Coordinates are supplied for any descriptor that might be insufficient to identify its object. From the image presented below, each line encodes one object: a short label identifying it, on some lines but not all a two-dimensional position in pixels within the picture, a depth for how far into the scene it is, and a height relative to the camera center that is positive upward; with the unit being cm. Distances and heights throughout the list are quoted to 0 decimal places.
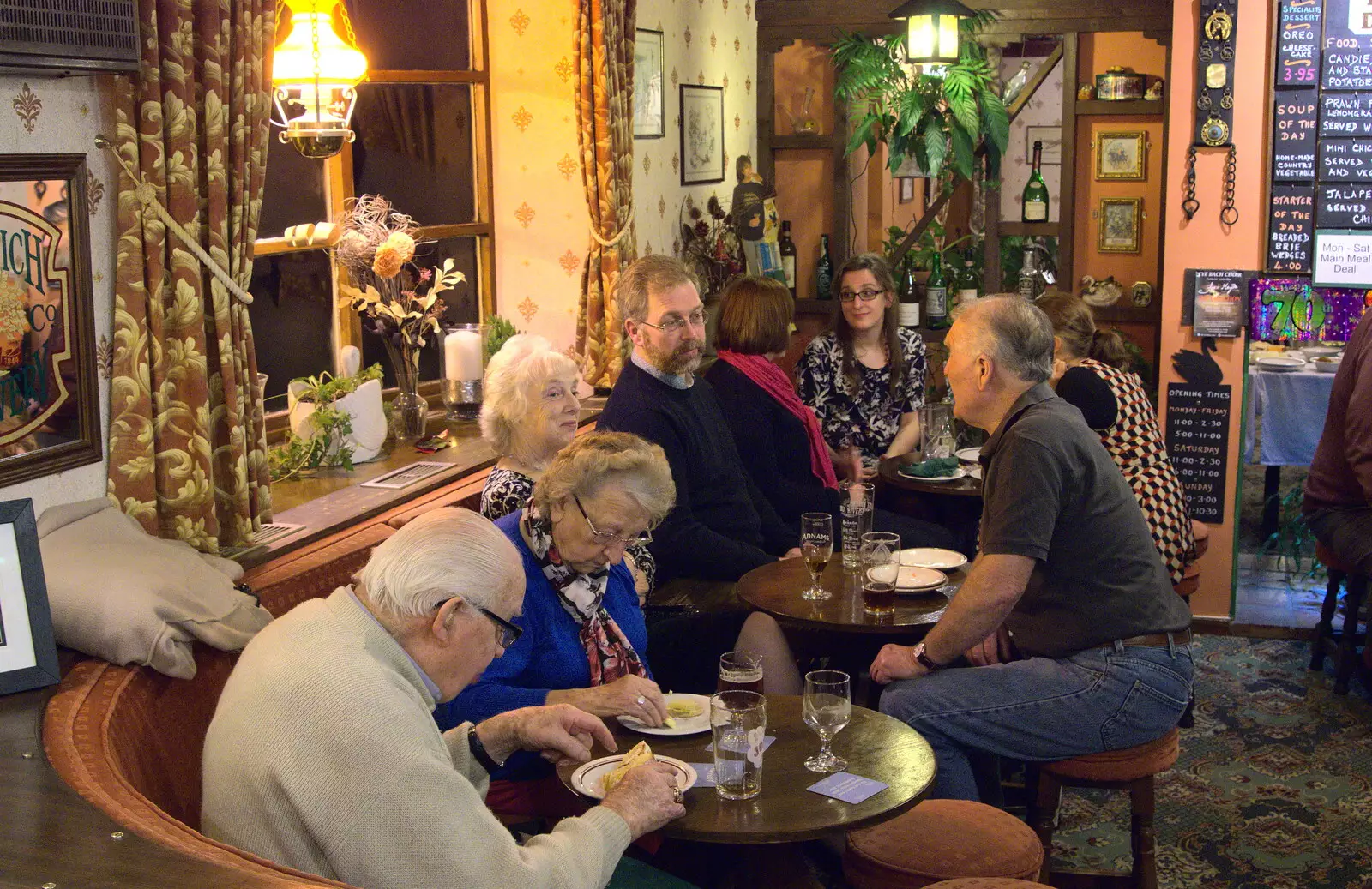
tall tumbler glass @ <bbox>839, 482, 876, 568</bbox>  374 -77
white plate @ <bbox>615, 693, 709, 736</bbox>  257 -89
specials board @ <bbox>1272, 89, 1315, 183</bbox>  532 +36
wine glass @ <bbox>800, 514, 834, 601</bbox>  347 -74
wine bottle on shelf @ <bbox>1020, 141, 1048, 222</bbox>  713 +17
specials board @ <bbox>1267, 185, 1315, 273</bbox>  538 +2
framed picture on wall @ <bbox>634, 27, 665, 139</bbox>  577 +64
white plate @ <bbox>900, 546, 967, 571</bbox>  374 -86
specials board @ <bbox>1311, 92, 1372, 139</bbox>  530 +44
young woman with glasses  543 -56
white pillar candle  488 -39
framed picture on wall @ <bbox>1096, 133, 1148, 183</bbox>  752 +42
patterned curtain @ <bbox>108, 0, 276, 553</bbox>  283 -8
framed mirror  263 -14
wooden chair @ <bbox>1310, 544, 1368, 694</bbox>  485 -140
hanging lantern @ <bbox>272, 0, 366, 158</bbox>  370 +44
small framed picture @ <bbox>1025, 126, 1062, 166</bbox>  1010 +68
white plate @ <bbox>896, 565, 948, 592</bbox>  351 -86
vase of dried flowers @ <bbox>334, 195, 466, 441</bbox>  439 -15
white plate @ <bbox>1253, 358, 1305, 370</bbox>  556 -52
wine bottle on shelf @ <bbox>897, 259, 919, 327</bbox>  708 -28
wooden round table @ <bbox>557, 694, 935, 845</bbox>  224 -92
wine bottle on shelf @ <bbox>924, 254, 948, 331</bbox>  707 -31
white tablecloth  550 -71
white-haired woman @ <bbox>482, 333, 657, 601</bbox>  360 -45
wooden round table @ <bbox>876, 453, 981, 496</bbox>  482 -86
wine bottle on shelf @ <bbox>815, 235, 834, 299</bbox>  739 -18
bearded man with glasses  399 -54
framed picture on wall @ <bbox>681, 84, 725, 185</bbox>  642 +49
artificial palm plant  670 +63
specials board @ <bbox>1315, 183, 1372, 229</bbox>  535 +10
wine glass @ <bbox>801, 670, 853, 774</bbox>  246 -82
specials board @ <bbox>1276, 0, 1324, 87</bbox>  523 +70
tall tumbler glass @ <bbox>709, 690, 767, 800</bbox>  230 -82
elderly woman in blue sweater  274 -69
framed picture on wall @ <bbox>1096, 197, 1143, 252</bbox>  764 +6
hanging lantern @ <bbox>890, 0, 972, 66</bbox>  625 +92
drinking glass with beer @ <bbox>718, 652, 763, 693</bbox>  269 -82
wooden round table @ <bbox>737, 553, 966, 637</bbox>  331 -89
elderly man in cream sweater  184 -66
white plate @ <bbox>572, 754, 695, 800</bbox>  234 -90
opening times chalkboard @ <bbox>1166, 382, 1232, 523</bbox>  559 -83
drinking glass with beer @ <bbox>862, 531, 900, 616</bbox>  333 -79
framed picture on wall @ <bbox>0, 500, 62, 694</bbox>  219 -56
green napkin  495 -81
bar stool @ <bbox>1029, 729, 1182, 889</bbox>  313 -122
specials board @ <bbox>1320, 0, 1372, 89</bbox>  524 +69
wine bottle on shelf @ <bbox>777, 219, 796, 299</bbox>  730 -9
